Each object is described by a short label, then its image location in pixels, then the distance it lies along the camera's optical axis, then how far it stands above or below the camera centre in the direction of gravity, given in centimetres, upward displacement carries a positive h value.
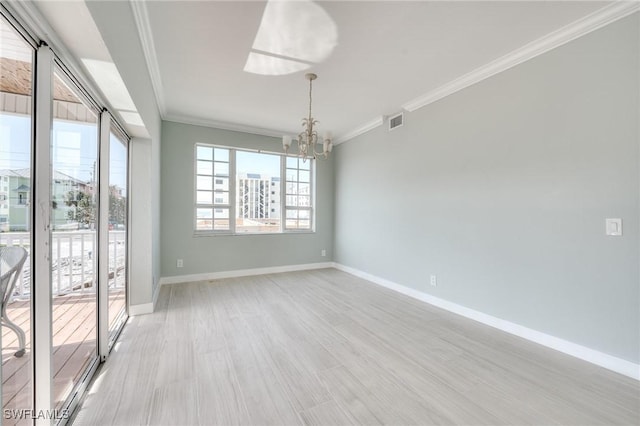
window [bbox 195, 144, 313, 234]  457 +44
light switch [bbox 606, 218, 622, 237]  198 -9
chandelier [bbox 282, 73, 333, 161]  296 +91
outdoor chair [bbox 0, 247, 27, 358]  99 -25
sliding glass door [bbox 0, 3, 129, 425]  105 -8
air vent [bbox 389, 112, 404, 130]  390 +148
